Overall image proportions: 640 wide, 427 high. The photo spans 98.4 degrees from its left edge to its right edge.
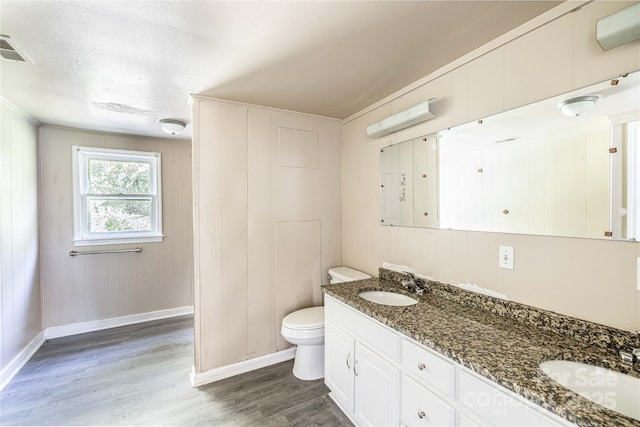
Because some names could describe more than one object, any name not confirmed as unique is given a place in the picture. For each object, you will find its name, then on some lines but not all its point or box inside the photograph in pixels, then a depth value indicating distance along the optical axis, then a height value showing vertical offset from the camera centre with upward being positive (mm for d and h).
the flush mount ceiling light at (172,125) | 2805 +877
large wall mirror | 1074 +195
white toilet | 2211 -1043
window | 3139 +171
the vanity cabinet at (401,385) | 946 -787
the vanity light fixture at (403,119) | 1770 +632
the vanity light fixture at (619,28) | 981 +663
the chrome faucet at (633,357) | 939 -522
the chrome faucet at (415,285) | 1860 -525
